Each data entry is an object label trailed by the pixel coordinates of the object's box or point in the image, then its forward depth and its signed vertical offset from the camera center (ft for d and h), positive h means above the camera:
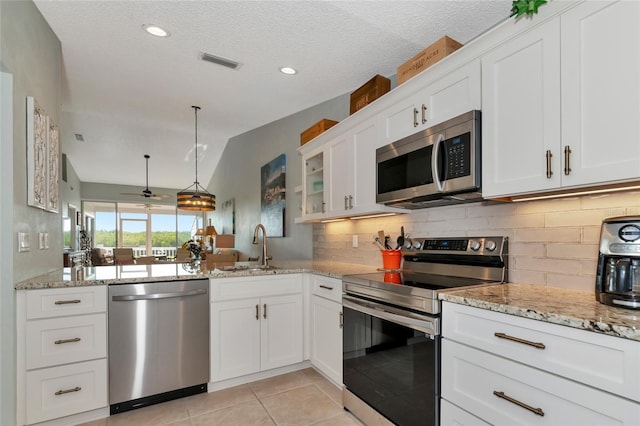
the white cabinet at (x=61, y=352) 6.36 -2.78
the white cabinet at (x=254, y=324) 8.35 -2.93
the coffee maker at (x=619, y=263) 4.03 -0.62
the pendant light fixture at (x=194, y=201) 16.28 +0.79
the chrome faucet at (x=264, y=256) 10.20 -1.26
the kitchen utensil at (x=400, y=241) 8.38 -0.65
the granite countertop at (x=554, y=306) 3.35 -1.17
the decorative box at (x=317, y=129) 10.55 +2.90
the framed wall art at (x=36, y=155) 6.91 +1.39
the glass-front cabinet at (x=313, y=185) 10.73 +1.07
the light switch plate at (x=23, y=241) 6.45 -0.50
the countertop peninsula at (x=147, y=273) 6.81 -1.44
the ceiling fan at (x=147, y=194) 23.89 +1.63
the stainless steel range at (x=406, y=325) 5.33 -2.03
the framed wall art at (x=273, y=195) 14.93 +1.02
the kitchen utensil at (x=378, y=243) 9.07 -0.77
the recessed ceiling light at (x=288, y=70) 9.79 +4.43
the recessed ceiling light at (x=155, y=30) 8.02 +4.67
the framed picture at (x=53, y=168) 8.02 +1.26
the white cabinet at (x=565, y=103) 3.89 +1.54
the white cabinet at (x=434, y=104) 5.79 +2.26
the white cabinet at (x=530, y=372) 3.29 -1.88
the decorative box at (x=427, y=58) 6.42 +3.28
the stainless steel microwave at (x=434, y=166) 5.70 +0.99
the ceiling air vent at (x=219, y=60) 9.27 +4.57
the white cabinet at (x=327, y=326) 8.03 -2.90
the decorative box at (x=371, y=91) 8.41 +3.32
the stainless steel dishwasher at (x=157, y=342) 7.24 -2.94
